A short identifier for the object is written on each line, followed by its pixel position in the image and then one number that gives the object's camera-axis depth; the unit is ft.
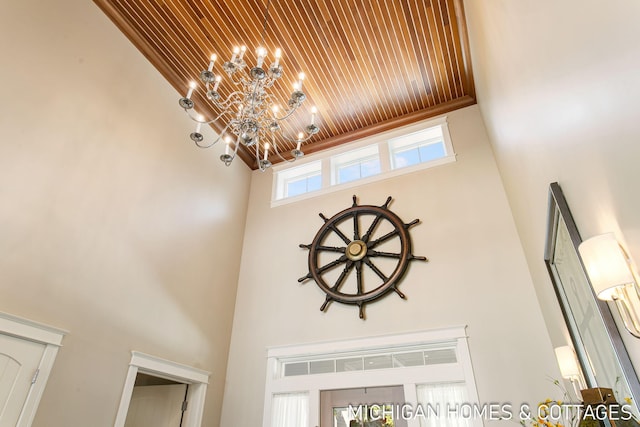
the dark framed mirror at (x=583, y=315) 4.63
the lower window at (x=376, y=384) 11.34
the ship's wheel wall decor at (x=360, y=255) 13.62
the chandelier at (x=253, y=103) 8.52
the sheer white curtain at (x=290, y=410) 12.57
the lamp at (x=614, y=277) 3.84
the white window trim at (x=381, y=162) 15.39
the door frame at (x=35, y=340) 7.97
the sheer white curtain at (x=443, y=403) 10.92
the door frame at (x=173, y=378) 10.25
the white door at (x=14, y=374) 7.78
